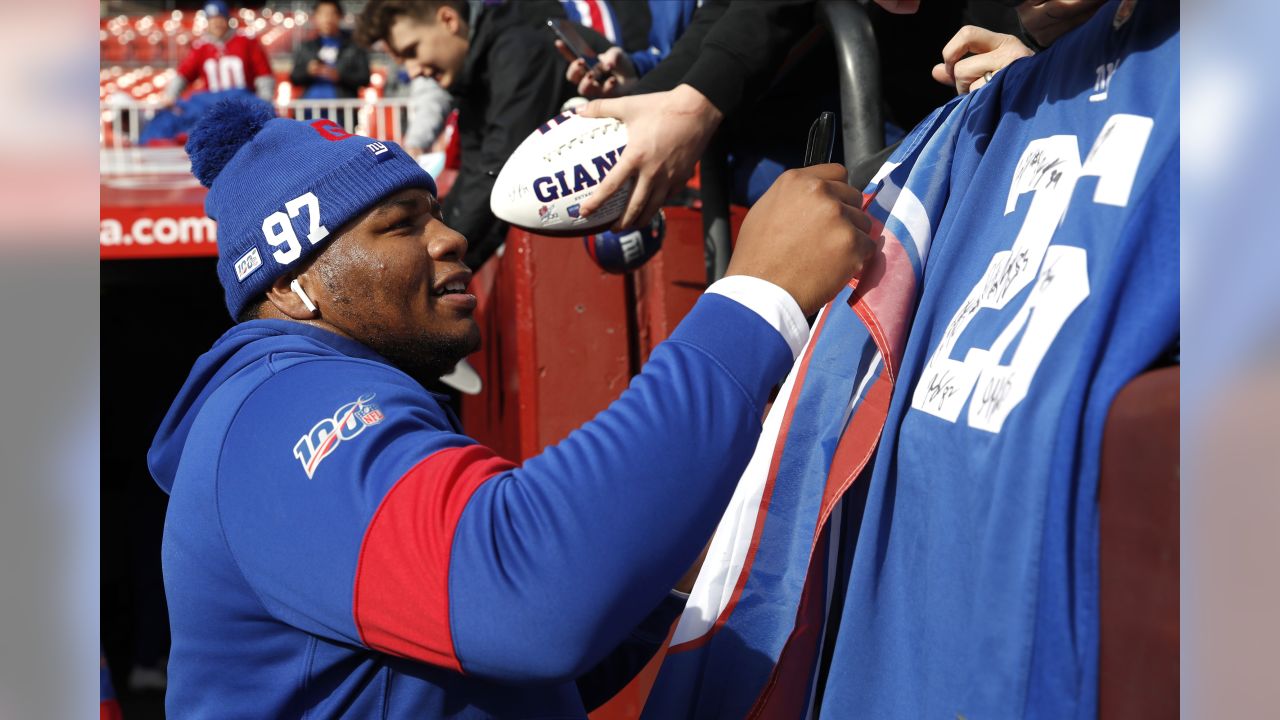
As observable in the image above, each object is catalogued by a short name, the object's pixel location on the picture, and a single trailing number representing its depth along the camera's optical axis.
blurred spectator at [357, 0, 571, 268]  3.74
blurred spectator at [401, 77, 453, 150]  5.90
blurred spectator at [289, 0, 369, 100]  10.09
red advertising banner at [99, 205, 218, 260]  5.43
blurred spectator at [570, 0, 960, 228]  1.64
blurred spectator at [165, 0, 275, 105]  9.78
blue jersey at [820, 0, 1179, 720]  0.76
